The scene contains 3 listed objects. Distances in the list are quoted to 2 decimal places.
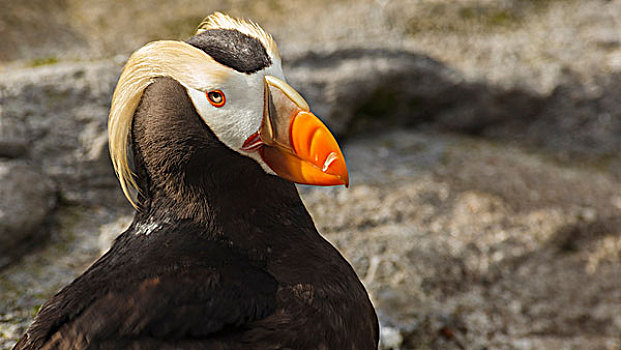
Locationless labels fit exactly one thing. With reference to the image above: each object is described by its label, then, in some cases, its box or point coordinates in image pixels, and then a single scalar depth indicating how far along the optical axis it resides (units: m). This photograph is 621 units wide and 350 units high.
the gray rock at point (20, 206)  6.86
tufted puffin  3.88
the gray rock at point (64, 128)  7.91
